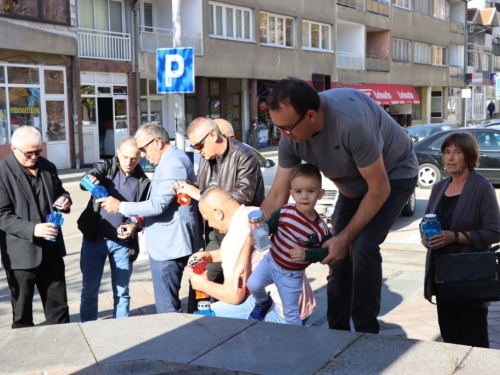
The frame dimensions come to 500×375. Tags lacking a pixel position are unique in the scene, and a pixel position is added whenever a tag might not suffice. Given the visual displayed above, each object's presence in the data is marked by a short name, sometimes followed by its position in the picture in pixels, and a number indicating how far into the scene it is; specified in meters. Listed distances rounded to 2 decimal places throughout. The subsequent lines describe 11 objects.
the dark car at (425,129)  20.77
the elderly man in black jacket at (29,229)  5.15
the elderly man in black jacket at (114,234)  5.83
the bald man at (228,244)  4.33
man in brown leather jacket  5.42
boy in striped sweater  4.03
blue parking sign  12.07
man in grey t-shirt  3.52
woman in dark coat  4.38
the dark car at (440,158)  16.08
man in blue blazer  5.30
